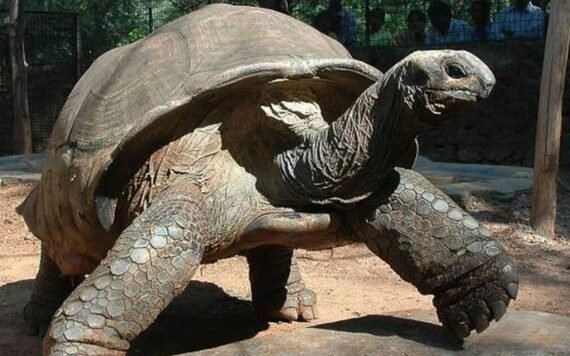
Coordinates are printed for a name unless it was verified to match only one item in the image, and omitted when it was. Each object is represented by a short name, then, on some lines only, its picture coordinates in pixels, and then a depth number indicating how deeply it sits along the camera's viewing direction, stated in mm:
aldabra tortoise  2350
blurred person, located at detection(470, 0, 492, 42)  10438
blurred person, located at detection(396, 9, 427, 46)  10992
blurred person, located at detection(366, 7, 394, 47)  11523
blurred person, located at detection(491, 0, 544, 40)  10102
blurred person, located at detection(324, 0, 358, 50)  11516
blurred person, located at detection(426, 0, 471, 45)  10586
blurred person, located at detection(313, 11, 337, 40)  11461
